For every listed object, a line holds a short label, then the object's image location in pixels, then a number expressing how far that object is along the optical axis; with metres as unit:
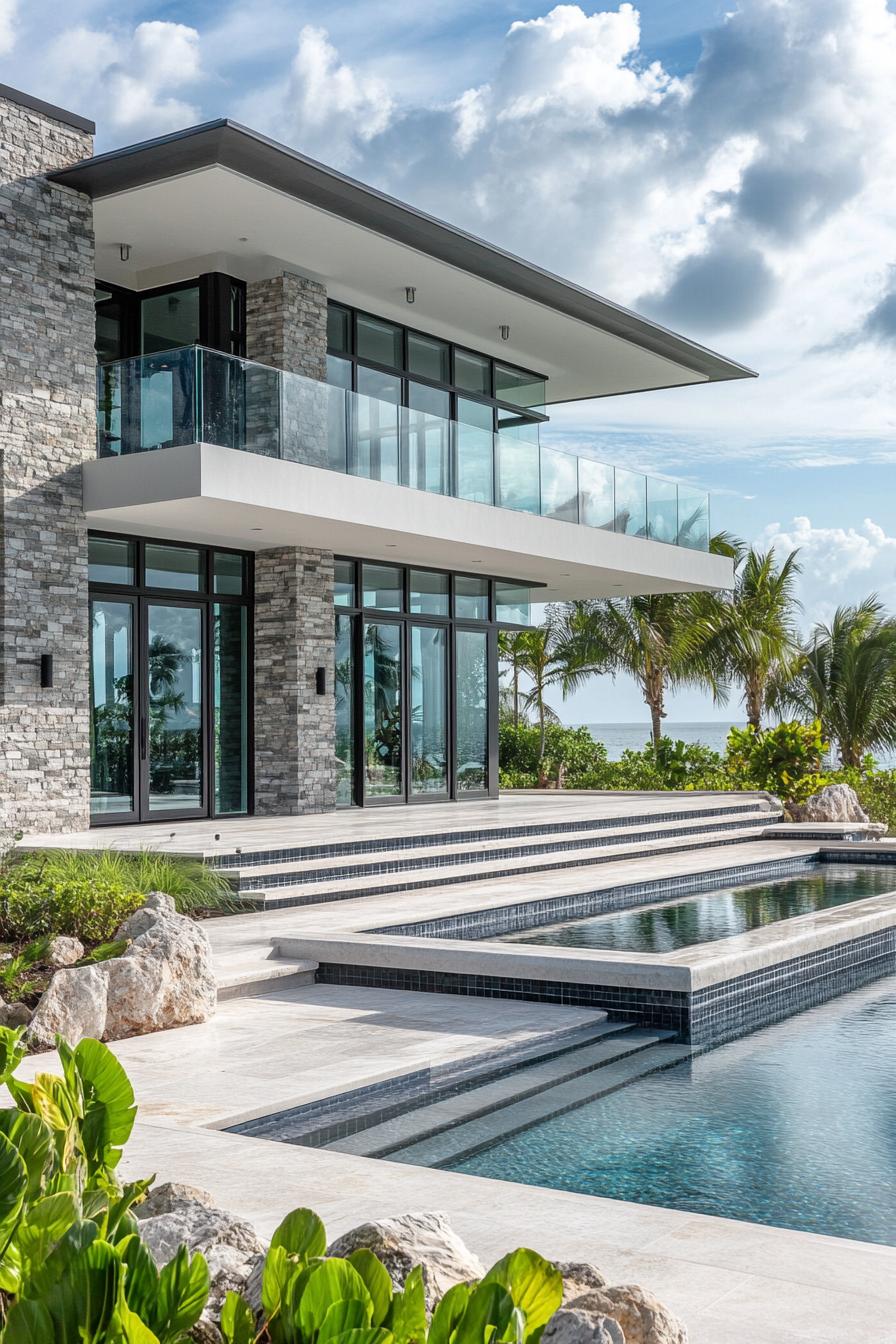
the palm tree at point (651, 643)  24.22
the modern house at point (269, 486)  12.76
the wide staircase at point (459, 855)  10.74
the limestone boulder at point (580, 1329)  2.11
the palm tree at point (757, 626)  24.06
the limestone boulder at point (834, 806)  18.23
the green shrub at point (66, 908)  7.95
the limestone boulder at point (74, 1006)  6.15
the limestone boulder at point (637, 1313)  2.44
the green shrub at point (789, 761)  19.67
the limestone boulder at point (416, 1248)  2.58
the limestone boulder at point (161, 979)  6.59
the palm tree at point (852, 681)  22.58
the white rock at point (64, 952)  7.21
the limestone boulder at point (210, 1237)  2.47
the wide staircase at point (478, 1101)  5.16
